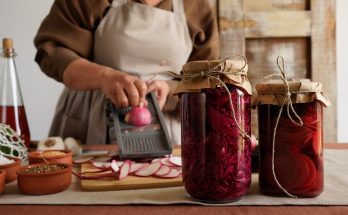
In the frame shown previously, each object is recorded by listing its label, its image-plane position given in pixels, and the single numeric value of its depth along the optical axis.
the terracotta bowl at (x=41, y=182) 0.50
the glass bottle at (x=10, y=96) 0.82
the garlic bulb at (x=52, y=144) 0.80
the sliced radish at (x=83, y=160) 0.72
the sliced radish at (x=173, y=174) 0.57
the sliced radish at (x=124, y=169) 0.57
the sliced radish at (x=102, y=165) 0.64
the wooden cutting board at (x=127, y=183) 0.53
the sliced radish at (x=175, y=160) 0.66
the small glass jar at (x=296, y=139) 0.45
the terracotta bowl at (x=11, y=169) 0.56
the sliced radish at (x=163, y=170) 0.58
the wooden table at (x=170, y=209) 0.43
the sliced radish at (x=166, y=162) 0.66
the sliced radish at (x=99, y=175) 0.57
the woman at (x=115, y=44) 1.04
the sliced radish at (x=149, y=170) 0.59
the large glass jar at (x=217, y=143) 0.43
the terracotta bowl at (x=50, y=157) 0.62
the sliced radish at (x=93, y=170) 0.61
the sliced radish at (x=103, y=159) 0.74
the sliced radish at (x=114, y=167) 0.60
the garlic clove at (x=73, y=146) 0.83
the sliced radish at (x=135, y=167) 0.61
